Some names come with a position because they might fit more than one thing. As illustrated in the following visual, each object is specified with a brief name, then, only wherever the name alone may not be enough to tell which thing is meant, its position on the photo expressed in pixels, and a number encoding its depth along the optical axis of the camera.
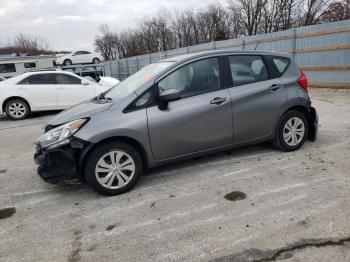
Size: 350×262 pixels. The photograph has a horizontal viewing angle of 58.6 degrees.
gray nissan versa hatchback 3.66
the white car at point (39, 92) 9.91
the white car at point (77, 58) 29.86
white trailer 40.44
